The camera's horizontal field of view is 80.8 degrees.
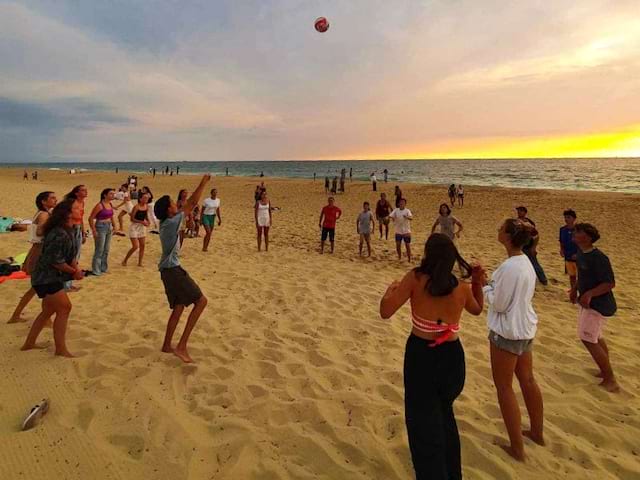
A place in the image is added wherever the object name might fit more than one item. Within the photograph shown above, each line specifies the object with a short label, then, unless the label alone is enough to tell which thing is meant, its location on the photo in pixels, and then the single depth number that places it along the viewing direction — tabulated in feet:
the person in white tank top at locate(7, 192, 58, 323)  16.15
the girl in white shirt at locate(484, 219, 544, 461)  9.16
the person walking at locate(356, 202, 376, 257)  33.99
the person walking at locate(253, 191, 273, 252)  34.47
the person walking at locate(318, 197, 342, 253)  34.12
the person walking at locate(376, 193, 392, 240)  39.65
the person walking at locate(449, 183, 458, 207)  77.51
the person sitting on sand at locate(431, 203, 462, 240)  29.01
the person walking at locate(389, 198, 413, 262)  31.91
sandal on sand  9.81
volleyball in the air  24.60
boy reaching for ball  13.71
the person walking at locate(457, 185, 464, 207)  76.41
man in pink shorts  12.82
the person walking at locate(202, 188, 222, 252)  33.30
